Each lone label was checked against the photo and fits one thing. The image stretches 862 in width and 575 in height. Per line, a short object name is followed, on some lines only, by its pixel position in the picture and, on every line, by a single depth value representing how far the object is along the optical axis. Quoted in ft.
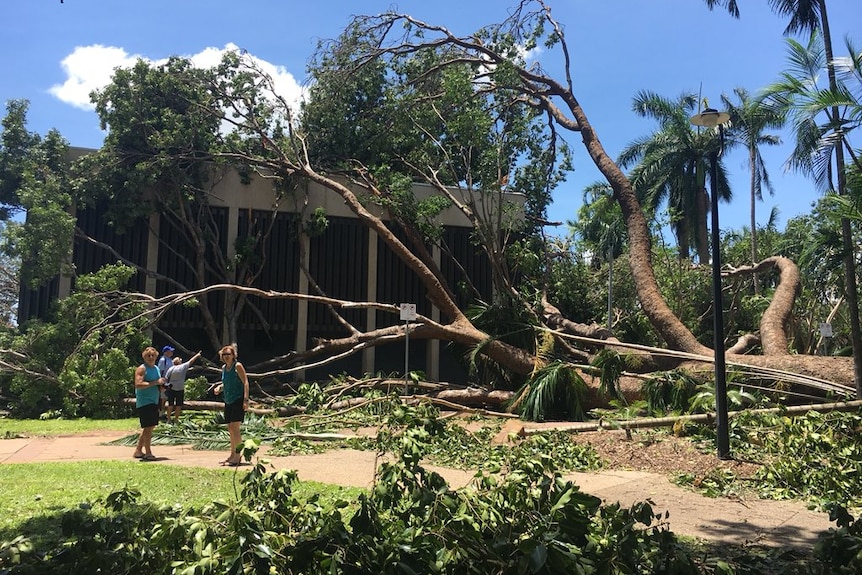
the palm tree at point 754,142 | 84.43
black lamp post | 24.82
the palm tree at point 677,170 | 95.50
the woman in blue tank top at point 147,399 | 26.43
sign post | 38.75
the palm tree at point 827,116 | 31.40
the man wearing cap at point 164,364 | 38.42
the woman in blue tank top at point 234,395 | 25.62
